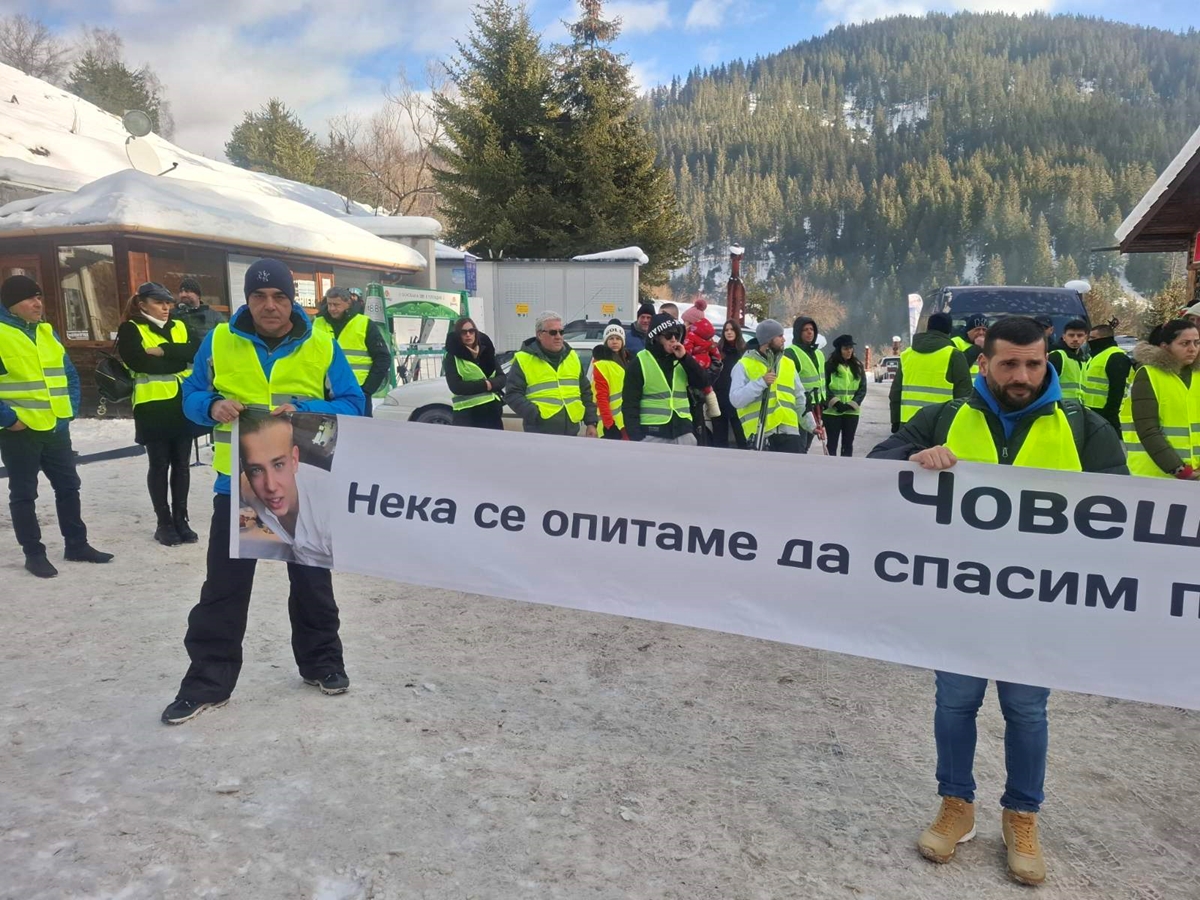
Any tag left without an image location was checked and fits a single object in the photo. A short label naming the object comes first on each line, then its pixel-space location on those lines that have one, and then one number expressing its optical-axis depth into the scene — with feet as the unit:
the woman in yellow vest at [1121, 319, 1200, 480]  13.33
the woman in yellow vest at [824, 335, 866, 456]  28.17
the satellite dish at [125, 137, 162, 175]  63.26
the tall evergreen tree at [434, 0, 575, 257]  85.81
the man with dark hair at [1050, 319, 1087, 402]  27.50
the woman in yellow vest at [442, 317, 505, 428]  22.85
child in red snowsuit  28.96
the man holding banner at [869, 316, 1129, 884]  8.33
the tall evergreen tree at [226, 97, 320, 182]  151.12
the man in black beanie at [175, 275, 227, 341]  22.25
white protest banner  8.72
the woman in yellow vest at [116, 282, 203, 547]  20.12
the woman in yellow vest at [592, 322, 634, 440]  22.57
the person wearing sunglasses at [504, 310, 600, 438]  21.36
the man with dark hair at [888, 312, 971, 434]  22.82
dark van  36.81
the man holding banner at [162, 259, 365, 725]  11.59
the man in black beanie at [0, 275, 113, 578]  17.66
